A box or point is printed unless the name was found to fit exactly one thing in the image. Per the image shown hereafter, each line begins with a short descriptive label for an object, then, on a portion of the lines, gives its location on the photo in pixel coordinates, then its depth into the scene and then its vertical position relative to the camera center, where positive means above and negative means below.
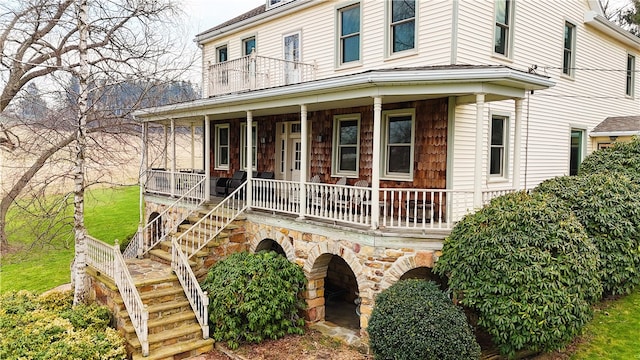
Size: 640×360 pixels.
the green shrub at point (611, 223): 7.88 -1.12
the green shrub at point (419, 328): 6.41 -2.64
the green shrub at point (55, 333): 7.29 -3.38
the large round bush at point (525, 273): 6.22 -1.73
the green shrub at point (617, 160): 10.11 +0.11
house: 8.04 +1.09
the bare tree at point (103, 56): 9.09 +2.33
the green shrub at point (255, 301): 8.34 -2.85
